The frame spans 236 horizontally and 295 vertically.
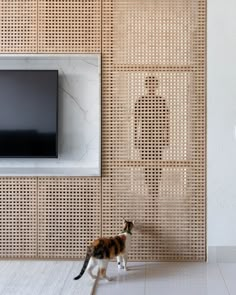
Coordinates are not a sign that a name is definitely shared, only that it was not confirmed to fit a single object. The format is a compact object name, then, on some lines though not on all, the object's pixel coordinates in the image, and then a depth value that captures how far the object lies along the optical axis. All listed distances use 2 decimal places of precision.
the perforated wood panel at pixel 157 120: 2.79
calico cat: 2.40
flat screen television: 2.78
